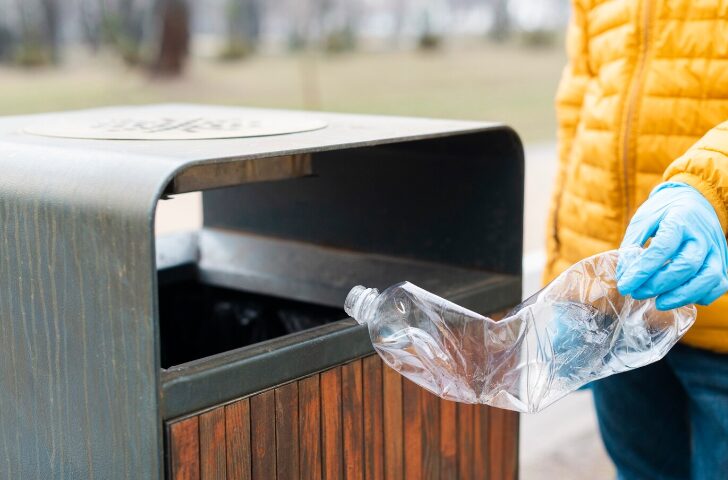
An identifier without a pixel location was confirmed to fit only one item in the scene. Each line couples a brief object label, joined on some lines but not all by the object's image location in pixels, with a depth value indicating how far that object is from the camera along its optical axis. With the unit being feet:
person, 5.08
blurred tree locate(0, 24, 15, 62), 58.34
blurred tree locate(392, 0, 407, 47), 78.89
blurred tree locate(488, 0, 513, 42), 82.33
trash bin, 4.32
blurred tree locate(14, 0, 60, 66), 57.67
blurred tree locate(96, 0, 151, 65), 62.18
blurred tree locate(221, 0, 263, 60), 67.82
